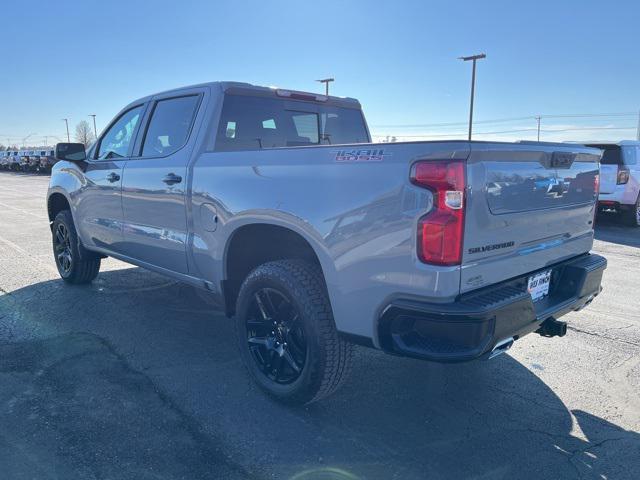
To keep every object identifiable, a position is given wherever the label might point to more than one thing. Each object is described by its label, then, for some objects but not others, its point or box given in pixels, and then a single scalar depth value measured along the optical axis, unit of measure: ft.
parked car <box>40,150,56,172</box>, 121.17
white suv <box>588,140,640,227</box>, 33.88
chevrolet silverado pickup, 7.83
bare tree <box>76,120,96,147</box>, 327.49
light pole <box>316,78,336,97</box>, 116.97
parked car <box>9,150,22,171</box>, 138.31
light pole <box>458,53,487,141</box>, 102.73
